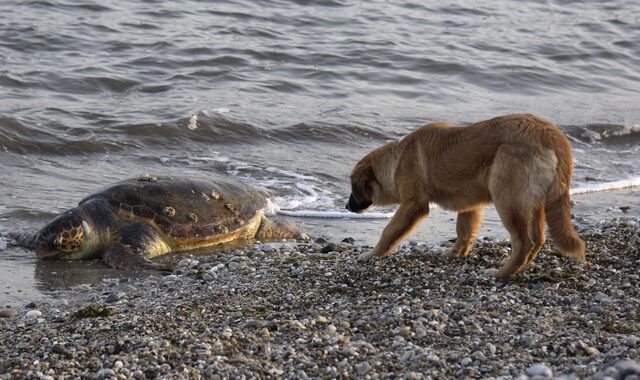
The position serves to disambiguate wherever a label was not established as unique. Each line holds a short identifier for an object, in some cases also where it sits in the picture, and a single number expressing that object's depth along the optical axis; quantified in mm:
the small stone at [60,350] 5746
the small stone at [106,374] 5301
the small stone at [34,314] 7151
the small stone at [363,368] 5277
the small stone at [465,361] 5297
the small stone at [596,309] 6219
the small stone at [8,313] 7227
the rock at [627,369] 4660
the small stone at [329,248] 8812
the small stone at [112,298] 7532
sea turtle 9055
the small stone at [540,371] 4957
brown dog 6773
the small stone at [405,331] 5852
